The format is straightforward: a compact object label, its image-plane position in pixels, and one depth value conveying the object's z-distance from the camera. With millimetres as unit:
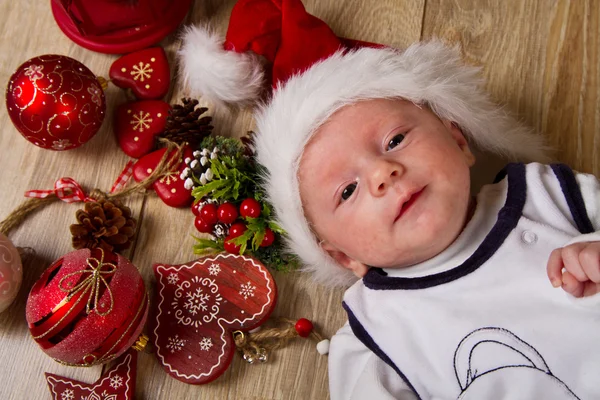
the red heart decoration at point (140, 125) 1202
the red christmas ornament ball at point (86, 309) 966
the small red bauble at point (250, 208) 1077
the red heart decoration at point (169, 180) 1161
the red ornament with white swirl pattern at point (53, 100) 1075
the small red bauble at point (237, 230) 1095
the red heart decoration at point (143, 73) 1232
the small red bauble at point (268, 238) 1090
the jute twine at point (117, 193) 1162
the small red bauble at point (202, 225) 1127
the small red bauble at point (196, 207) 1132
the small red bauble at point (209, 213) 1100
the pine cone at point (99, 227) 1118
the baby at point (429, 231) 871
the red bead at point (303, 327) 1102
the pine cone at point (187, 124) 1148
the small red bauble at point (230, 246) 1104
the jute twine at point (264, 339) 1104
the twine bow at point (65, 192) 1187
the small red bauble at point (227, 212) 1083
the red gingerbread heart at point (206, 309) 1072
